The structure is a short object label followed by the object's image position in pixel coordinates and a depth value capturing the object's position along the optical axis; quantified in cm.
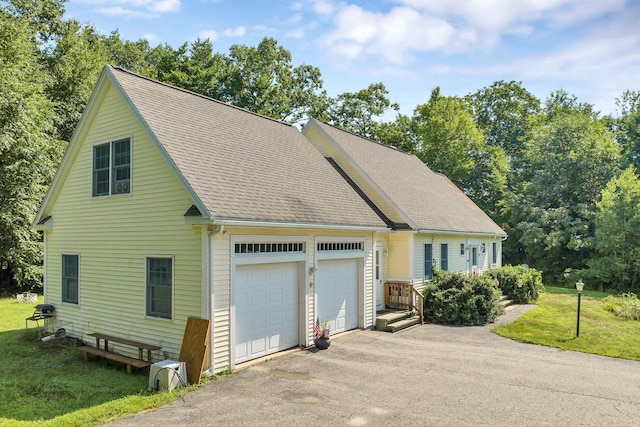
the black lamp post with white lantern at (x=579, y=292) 1291
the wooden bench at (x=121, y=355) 927
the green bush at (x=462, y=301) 1528
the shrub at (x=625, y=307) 1646
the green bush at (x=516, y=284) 2047
